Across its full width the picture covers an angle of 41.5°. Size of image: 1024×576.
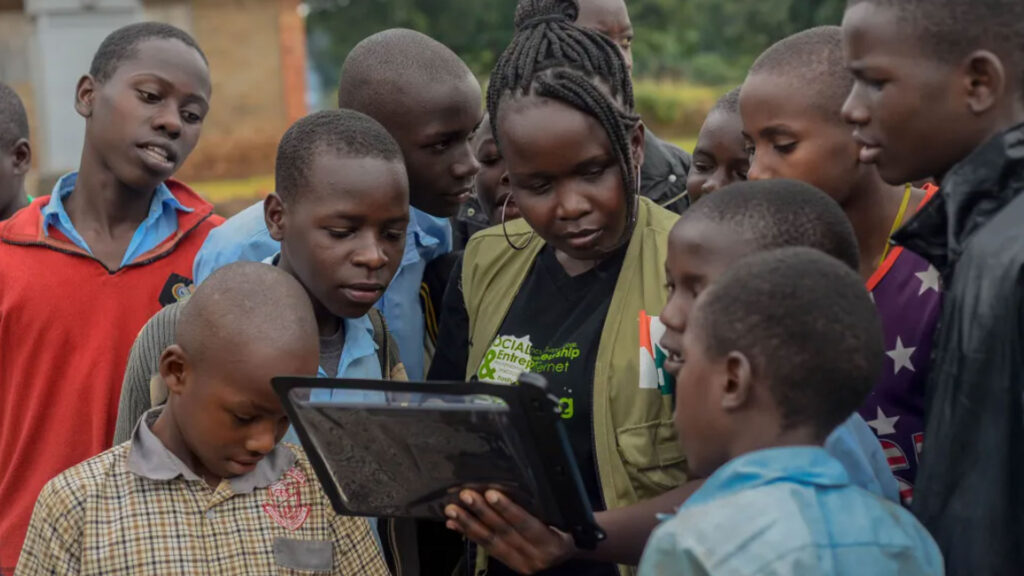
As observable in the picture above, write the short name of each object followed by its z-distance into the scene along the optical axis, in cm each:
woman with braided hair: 294
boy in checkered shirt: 278
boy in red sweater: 386
